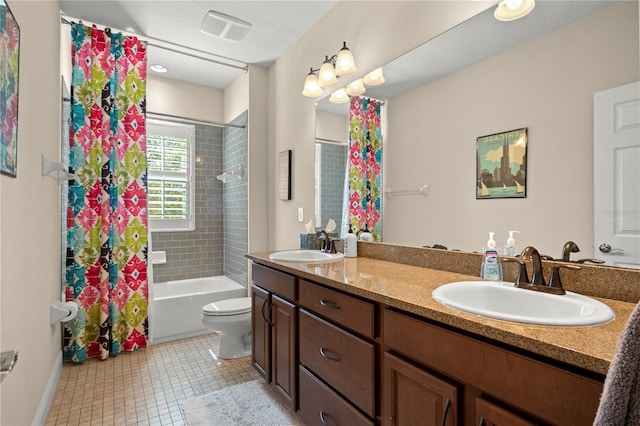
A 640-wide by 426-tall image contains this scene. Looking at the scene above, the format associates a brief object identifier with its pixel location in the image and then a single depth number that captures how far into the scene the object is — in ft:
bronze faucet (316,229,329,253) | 7.75
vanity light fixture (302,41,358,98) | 7.04
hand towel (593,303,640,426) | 1.60
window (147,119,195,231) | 12.63
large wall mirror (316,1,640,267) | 3.76
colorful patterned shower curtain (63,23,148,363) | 8.41
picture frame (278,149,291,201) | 9.93
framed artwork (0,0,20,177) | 3.66
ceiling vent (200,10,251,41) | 8.19
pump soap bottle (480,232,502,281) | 4.30
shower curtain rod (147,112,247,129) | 10.57
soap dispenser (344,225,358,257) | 7.07
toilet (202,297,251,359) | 8.45
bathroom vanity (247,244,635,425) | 2.37
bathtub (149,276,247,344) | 9.77
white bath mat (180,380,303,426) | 5.91
